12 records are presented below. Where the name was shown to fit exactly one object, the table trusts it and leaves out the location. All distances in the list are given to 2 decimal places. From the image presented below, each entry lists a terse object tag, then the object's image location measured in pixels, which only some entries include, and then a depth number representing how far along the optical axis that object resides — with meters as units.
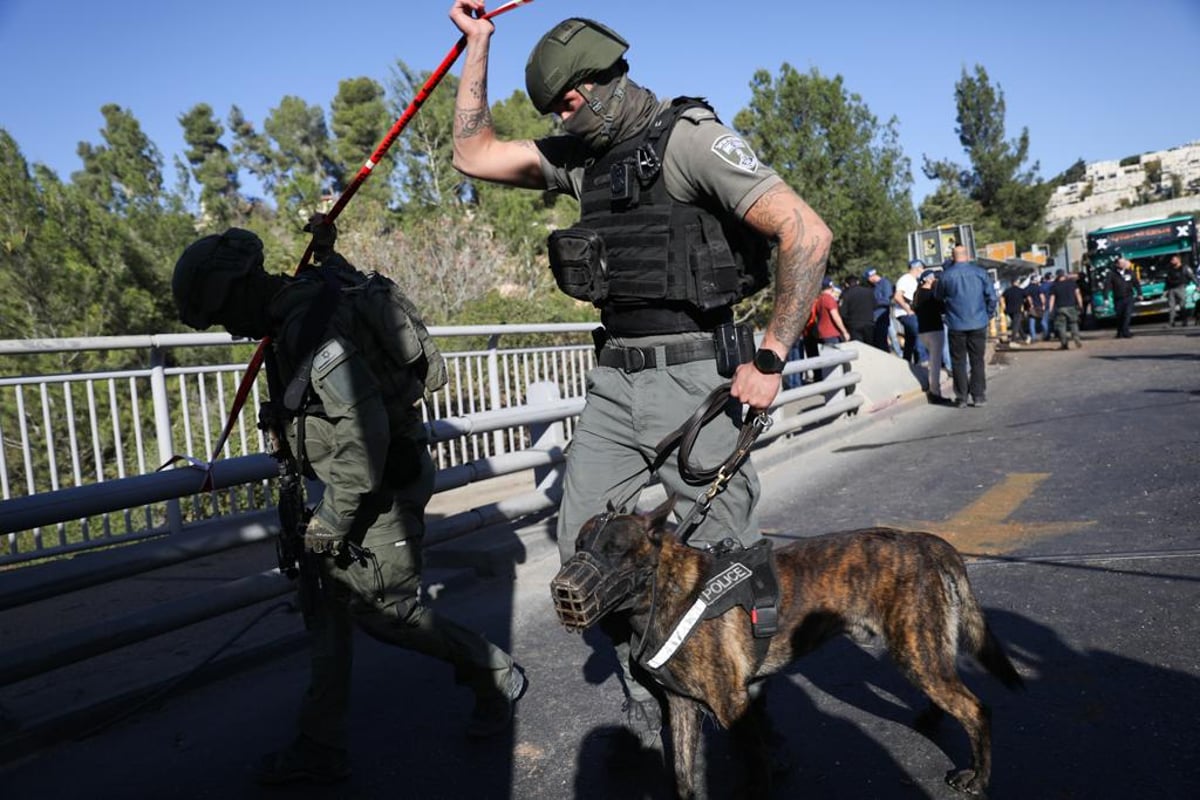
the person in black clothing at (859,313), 14.94
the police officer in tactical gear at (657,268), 2.75
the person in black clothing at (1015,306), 23.91
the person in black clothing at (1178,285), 25.00
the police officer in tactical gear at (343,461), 2.94
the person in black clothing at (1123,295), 21.72
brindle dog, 2.54
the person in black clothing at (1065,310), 20.70
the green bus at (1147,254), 26.92
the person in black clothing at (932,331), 12.69
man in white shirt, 15.21
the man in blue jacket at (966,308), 11.51
